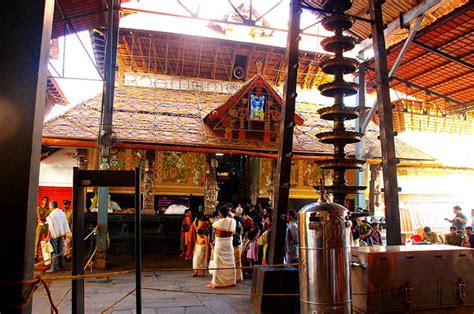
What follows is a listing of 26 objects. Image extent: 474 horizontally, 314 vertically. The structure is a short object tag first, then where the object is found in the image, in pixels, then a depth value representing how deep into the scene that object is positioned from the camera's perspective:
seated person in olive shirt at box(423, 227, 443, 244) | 10.94
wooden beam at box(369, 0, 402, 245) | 6.02
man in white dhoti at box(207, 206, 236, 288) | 8.82
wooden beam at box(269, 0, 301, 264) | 6.25
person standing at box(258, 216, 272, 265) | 9.46
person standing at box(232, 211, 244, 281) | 9.91
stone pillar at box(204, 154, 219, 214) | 14.16
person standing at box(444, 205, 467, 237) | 11.10
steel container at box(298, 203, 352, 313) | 4.29
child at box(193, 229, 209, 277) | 9.95
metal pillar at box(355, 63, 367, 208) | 12.38
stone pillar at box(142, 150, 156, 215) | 13.57
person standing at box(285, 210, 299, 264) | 8.38
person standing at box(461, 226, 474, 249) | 9.91
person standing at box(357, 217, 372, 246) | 9.69
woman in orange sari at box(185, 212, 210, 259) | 10.40
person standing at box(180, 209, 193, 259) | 12.31
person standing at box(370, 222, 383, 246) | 9.94
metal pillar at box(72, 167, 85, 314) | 3.96
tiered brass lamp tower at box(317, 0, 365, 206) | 5.93
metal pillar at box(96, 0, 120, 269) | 9.80
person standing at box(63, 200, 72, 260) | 11.54
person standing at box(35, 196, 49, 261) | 10.54
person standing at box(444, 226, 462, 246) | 10.00
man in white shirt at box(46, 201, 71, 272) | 10.34
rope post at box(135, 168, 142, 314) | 3.73
